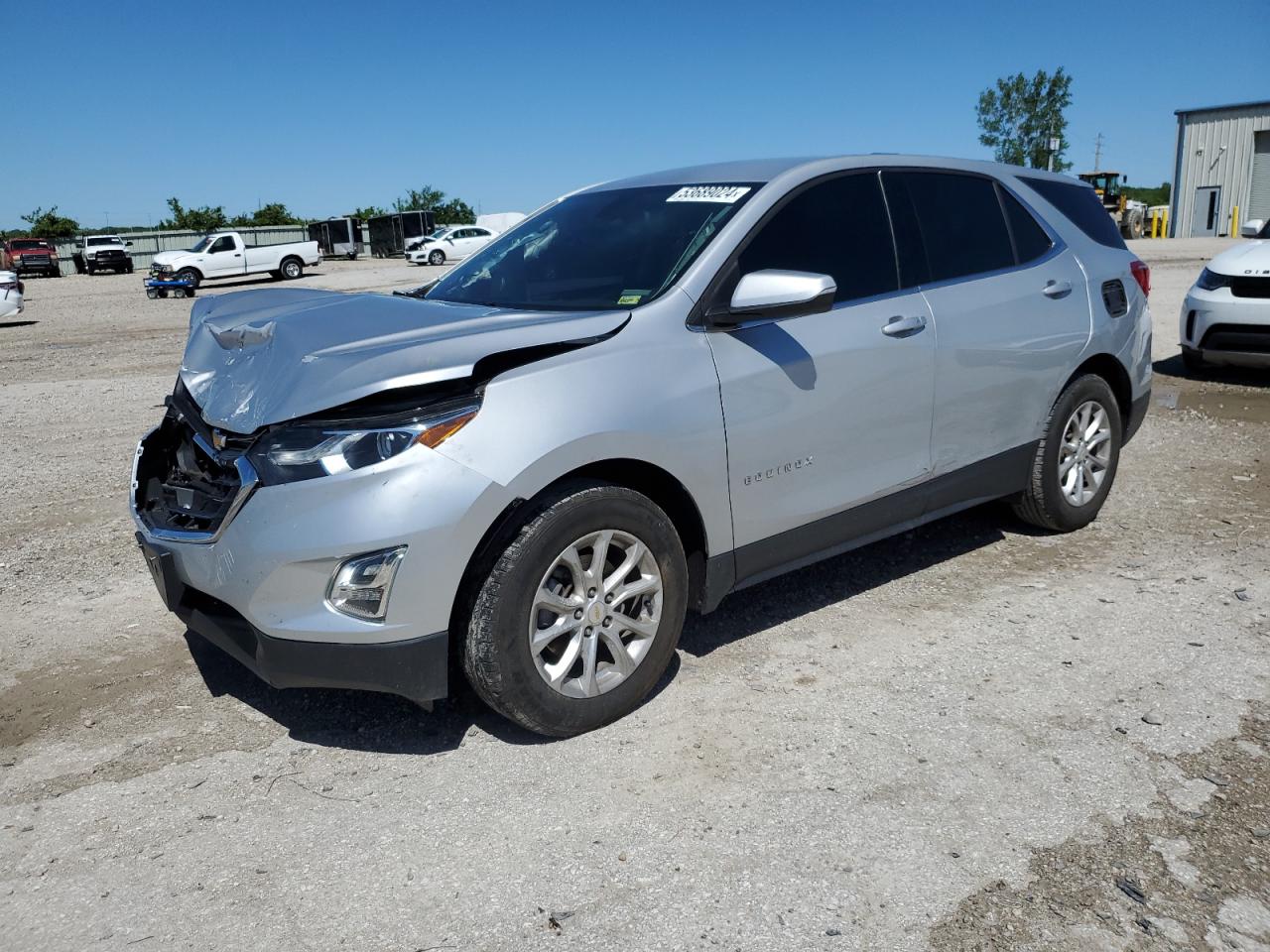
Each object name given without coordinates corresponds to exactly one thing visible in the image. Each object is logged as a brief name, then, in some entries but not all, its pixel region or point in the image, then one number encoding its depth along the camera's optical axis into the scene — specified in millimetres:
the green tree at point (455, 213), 78000
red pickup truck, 43250
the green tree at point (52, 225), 63625
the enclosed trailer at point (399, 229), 51250
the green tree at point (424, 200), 80875
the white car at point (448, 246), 41625
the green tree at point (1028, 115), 76688
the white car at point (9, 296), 19406
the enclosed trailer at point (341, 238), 52250
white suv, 8547
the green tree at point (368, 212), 73062
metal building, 42312
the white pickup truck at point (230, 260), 31078
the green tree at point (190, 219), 68750
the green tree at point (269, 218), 69219
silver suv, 2934
